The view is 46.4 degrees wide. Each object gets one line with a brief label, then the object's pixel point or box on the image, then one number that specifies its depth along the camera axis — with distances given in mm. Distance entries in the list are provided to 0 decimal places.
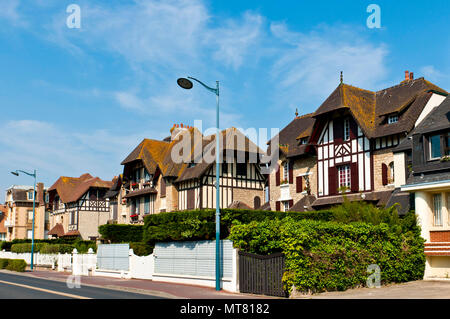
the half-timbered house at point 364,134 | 27781
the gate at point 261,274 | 17516
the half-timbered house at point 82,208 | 58969
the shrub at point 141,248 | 27406
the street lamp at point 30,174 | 39531
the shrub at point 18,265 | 36062
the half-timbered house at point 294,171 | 32688
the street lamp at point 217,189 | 19328
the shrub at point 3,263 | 39016
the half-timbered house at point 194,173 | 39906
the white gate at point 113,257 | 28375
